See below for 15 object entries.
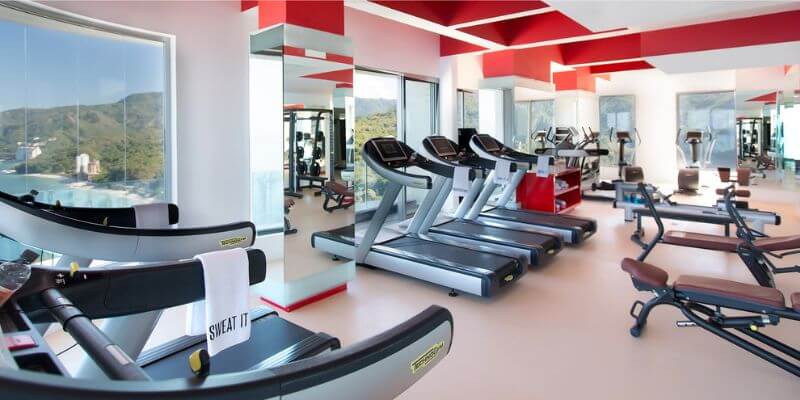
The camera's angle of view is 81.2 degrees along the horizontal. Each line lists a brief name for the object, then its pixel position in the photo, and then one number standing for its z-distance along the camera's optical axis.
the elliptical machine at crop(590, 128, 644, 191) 9.17
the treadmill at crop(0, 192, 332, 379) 1.40
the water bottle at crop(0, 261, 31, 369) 1.06
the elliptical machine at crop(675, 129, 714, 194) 9.31
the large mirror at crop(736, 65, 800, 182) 8.50
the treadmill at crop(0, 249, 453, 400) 0.70
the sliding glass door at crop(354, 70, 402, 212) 6.50
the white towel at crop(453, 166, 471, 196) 4.75
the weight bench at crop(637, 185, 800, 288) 3.81
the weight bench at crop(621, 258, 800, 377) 2.68
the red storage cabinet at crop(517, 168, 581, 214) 7.17
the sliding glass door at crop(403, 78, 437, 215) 7.25
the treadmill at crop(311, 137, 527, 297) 3.91
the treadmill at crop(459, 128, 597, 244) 5.74
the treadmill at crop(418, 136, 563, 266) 4.84
